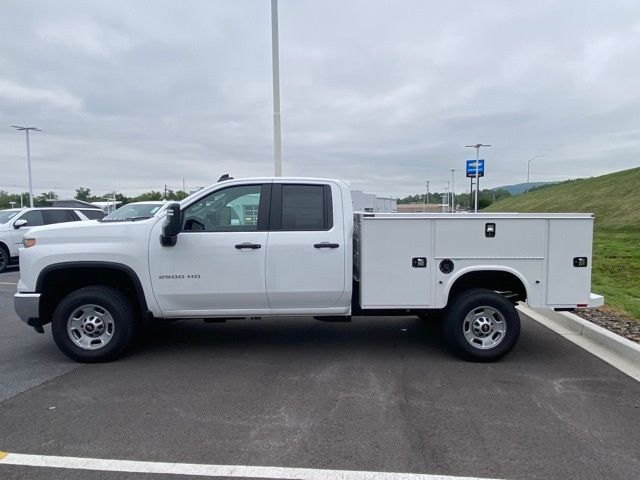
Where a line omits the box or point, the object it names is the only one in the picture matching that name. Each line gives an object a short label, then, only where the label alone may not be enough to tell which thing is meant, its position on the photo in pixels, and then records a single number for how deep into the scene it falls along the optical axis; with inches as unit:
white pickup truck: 195.8
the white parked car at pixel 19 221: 492.4
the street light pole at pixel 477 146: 1307.7
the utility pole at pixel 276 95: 480.4
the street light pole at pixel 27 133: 1386.6
